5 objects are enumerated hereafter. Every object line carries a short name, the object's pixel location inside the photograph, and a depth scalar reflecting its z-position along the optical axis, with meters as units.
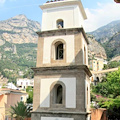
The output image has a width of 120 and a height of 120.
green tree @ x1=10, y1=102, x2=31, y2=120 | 13.72
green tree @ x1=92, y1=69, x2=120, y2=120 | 18.25
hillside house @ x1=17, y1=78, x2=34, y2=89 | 86.57
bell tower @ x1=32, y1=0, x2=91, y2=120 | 10.52
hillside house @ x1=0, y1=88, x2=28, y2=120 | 16.58
